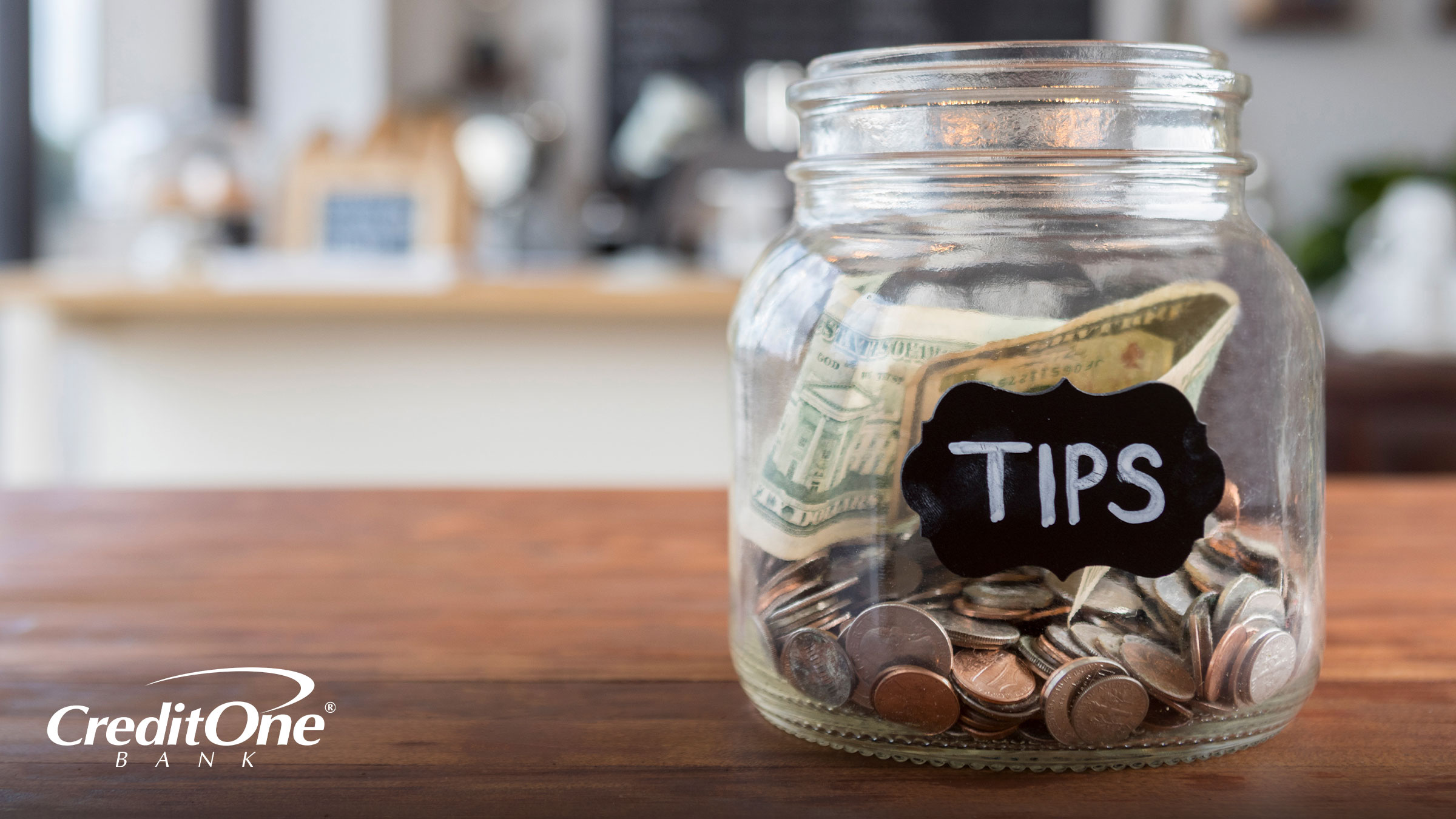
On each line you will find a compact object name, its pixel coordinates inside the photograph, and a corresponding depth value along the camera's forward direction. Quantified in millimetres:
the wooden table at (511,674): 325
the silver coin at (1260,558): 346
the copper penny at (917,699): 326
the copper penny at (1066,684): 320
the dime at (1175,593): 330
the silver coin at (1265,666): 338
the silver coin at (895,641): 326
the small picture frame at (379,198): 2758
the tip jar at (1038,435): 325
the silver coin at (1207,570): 333
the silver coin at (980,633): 322
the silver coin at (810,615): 346
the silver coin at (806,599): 346
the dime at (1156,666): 326
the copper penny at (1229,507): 340
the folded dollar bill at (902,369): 335
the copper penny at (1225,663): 333
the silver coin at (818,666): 344
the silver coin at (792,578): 352
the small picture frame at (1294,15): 4059
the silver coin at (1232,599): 335
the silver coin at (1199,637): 330
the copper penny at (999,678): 321
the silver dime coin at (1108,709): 322
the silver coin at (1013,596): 324
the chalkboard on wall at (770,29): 4297
